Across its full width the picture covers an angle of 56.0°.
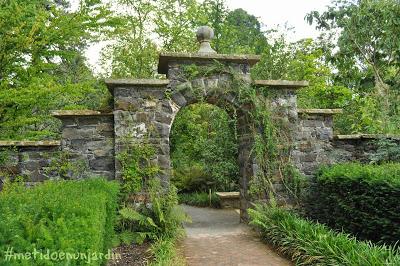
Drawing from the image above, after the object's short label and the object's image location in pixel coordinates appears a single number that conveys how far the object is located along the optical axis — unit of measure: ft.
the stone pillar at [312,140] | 22.97
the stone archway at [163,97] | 20.53
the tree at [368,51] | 37.04
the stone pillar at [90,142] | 20.56
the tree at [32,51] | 17.02
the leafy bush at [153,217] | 18.94
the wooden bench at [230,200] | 33.35
